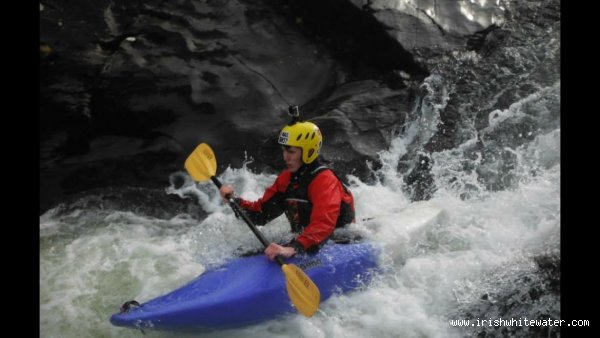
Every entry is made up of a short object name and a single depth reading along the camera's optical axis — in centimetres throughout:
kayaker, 434
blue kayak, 418
